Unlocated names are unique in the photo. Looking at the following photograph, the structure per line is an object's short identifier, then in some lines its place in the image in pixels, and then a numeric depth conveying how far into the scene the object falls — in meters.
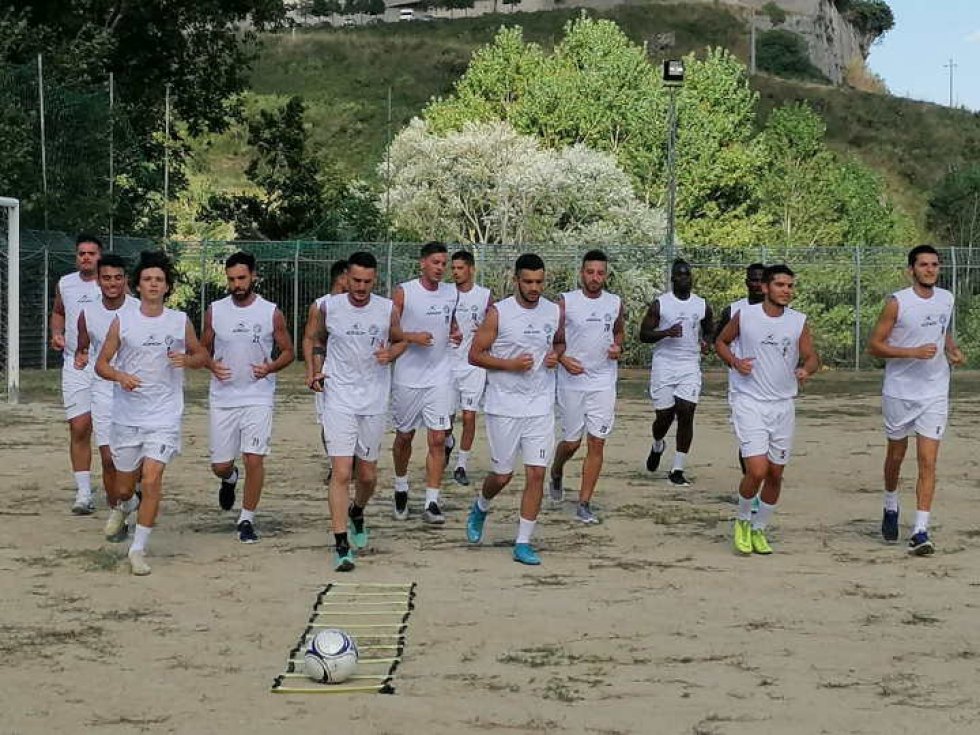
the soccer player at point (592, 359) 13.84
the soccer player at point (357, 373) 11.91
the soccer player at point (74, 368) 14.27
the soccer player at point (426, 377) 13.99
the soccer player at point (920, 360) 12.80
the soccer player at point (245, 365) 12.70
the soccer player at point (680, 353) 16.69
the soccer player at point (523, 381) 12.06
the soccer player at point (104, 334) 12.98
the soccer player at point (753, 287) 14.83
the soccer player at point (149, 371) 11.74
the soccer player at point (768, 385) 12.54
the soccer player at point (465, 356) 15.45
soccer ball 8.38
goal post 25.03
